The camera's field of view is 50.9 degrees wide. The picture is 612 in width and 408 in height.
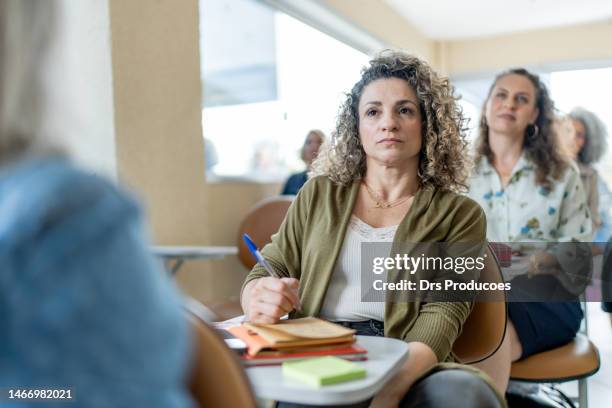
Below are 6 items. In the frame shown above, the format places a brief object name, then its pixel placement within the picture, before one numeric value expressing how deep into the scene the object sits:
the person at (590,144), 4.31
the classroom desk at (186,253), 2.77
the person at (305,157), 4.57
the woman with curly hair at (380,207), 1.43
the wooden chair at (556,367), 2.09
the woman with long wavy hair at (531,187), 2.33
